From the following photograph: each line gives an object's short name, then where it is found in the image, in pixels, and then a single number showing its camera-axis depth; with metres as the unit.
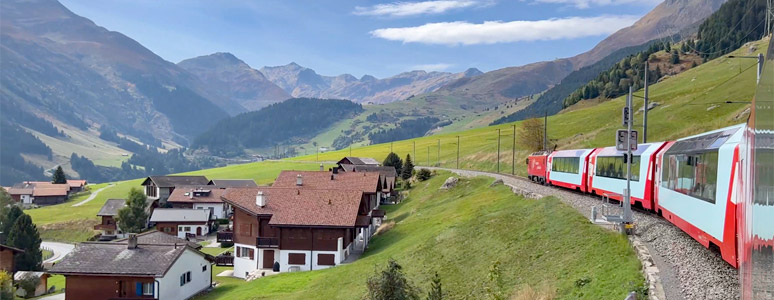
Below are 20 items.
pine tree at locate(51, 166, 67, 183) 146.00
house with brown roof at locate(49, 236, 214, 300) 39.44
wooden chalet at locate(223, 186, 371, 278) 47.62
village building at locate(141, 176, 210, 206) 113.75
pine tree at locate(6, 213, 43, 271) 64.25
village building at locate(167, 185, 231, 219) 100.50
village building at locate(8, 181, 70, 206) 134.00
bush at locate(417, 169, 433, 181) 87.00
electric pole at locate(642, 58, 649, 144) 36.39
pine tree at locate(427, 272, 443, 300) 16.17
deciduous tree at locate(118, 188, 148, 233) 87.50
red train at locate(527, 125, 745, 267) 13.79
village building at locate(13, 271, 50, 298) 50.31
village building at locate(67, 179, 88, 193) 150.00
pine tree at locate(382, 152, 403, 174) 102.00
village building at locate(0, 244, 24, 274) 57.41
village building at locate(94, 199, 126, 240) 92.77
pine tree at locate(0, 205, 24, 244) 80.69
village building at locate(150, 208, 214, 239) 87.50
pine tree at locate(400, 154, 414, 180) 93.69
